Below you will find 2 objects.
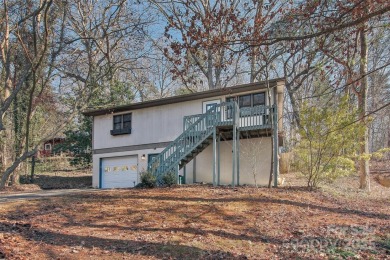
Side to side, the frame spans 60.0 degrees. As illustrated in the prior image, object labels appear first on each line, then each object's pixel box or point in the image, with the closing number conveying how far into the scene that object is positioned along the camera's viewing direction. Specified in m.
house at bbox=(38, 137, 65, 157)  27.74
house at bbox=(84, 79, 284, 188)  14.30
